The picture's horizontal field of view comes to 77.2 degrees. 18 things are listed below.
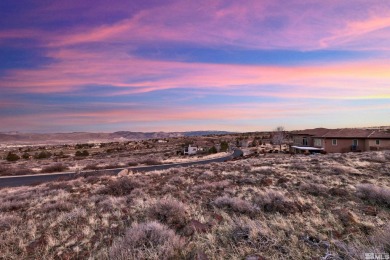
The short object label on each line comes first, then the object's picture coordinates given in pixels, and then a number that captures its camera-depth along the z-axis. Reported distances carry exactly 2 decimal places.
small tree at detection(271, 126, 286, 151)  76.38
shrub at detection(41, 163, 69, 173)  36.88
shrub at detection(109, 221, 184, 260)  5.30
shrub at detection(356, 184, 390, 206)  9.23
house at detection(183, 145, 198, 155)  65.00
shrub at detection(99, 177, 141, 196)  13.12
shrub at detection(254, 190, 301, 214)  8.44
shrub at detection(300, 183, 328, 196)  10.86
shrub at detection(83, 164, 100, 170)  37.69
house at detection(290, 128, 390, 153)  44.48
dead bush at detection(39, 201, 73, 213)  9.88
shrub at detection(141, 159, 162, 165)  43.61
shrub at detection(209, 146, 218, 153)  67.19
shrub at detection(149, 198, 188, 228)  7.69
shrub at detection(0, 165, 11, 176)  34.54
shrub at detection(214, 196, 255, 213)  8.59
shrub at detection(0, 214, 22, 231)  8.03
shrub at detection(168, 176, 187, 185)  15.23
